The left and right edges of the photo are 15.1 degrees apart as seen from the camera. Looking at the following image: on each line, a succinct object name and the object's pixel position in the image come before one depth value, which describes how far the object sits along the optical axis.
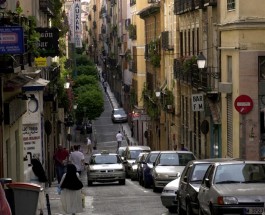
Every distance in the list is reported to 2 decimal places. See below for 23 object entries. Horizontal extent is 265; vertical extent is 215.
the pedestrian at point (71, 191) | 22.61
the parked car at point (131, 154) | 44.50
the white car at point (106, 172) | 38.25
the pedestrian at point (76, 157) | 35.66
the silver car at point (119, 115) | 96.88
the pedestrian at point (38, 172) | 25.30
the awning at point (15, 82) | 23.65
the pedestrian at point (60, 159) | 35.75
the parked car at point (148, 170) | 34.41
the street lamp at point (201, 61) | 36.66
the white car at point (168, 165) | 31.39
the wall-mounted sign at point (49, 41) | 32.94
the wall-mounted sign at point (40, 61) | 36.13
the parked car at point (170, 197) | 24.16
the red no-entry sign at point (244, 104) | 28.36
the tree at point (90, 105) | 90.50
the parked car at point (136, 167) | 38.38
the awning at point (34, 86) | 27.55
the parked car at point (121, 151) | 51.22
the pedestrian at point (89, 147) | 70.70
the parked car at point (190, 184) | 20.87
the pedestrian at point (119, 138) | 71.00
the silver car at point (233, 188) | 17.31
